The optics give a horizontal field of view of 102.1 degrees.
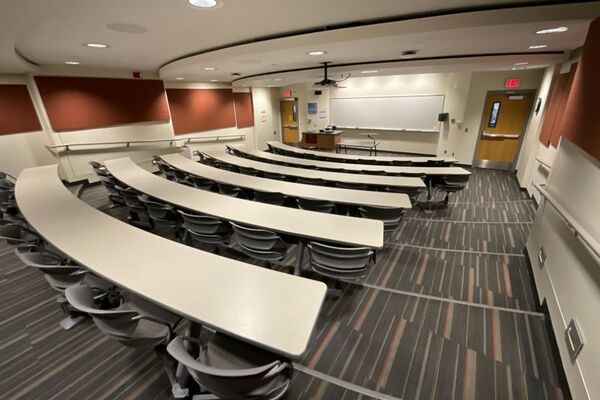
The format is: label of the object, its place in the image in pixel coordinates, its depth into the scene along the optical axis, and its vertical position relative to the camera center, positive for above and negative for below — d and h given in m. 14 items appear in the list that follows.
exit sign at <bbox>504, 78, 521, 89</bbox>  6.77 +0.69
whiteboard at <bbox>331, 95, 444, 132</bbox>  8.77 +0.03
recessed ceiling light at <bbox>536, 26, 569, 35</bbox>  2.58 +0.80
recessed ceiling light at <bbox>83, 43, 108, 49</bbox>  3.43 +1.07
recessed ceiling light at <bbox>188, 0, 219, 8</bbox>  2.10 +0.97
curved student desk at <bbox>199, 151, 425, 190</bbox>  3.72 -0.99
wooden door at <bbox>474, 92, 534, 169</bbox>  6.98 -0.52
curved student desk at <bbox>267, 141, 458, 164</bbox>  5.52 -1.02
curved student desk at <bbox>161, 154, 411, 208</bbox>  2.93 -0.97
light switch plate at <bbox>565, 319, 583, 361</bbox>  1.64 -1.55
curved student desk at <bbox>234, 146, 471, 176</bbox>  4.50 -1.05
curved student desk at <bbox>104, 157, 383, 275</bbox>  2.13 -0.99
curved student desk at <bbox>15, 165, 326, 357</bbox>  1.28 -1.01
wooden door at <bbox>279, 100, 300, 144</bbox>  11.97 -0.17
